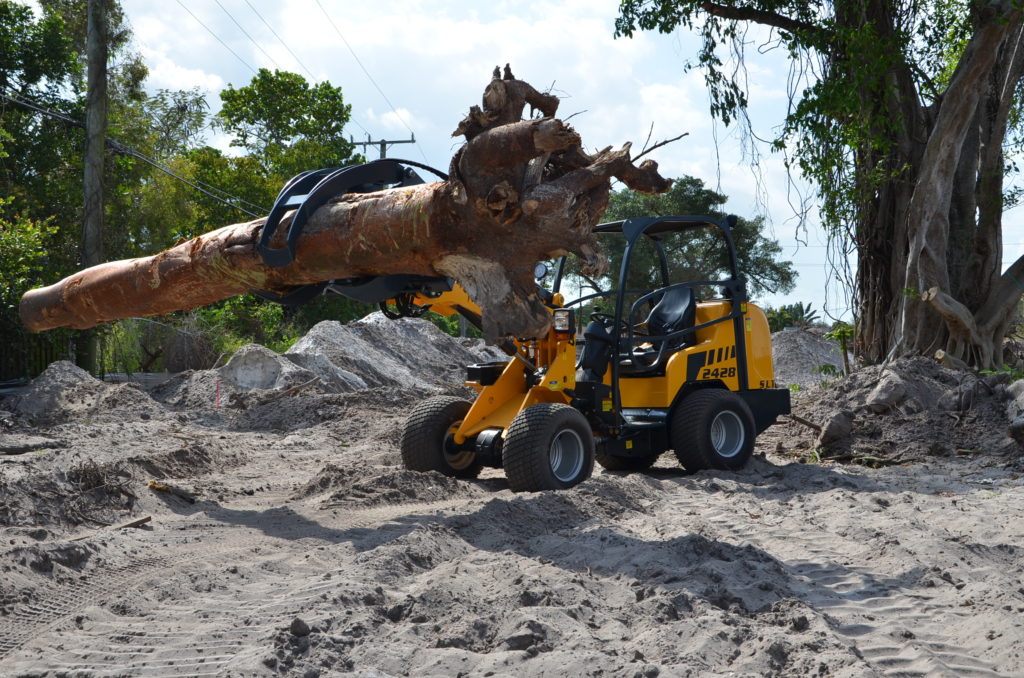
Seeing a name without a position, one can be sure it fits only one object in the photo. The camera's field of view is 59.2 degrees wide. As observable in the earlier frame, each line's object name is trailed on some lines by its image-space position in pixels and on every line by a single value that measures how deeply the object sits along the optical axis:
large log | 5.21
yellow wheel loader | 7.32
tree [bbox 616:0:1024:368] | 11.61
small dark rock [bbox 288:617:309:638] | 3.83
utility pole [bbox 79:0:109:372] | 16.22
